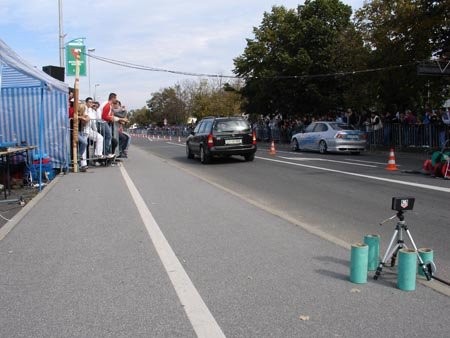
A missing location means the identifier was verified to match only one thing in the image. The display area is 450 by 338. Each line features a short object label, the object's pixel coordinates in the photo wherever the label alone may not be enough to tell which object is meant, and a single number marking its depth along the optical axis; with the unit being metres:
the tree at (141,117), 140.00
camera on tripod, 5.11
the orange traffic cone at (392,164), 15.50
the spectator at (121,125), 17.70
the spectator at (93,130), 15.70
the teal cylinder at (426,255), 5.00
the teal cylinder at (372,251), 5.32
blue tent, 13.67
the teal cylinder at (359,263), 4.91
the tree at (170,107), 101.50
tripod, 5.01
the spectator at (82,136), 15.09
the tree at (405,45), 23.06
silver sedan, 23.30
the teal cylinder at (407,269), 4.69
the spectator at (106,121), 16.50
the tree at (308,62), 38.50
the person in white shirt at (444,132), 20.82
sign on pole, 23.92
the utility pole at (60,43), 30.72
